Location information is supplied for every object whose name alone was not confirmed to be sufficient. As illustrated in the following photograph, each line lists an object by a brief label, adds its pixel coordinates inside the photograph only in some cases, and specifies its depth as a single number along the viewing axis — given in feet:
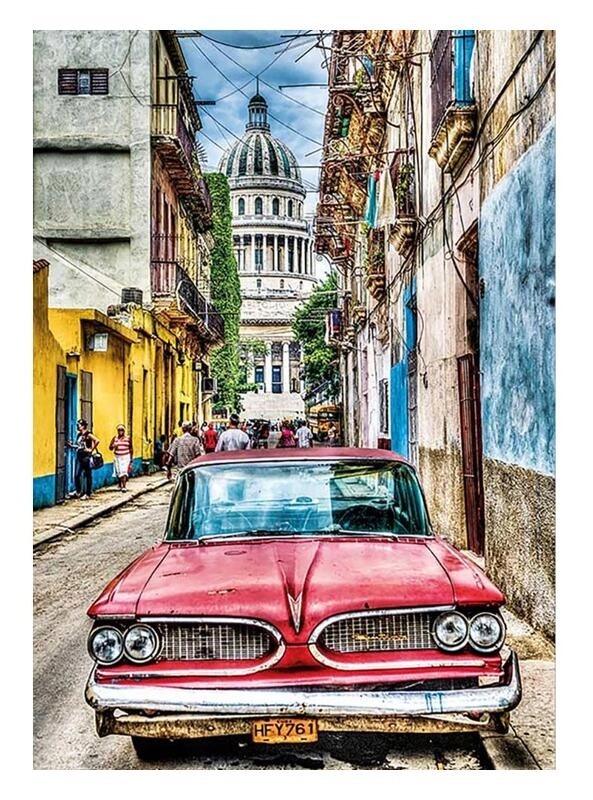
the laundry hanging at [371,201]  57.25
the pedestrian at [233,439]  42.04
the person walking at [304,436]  67.21
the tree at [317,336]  119.20
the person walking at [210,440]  54.54
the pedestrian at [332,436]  94.31
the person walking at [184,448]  43.60
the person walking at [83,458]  40.87
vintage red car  11.40
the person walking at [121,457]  46.01
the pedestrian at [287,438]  66.64
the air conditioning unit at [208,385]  87.76
